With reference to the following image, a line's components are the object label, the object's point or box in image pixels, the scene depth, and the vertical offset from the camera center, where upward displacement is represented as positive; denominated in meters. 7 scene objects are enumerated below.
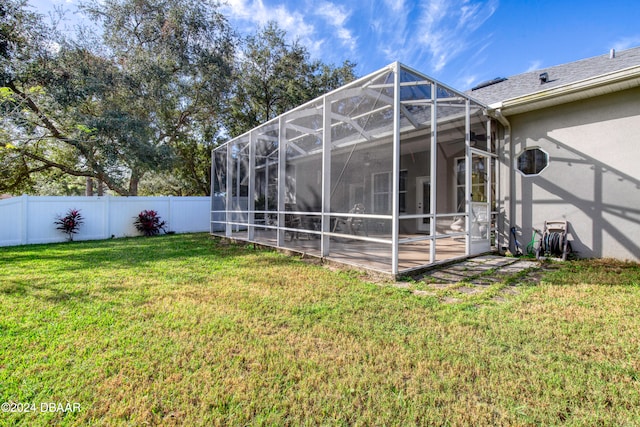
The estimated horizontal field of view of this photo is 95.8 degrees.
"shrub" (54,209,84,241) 8.62 -0.33
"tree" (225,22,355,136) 13.52 +6.27
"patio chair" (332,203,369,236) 4.77 -0.17
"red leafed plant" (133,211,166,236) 10.13 -0.41
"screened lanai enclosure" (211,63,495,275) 4.53 +0.77
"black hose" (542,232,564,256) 5.14 -0.56
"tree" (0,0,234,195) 9.13 +4.40
